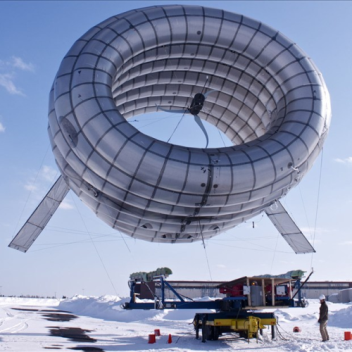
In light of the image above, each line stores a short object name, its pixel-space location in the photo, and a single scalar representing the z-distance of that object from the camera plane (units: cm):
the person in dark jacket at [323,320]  1747
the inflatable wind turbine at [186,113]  1430
